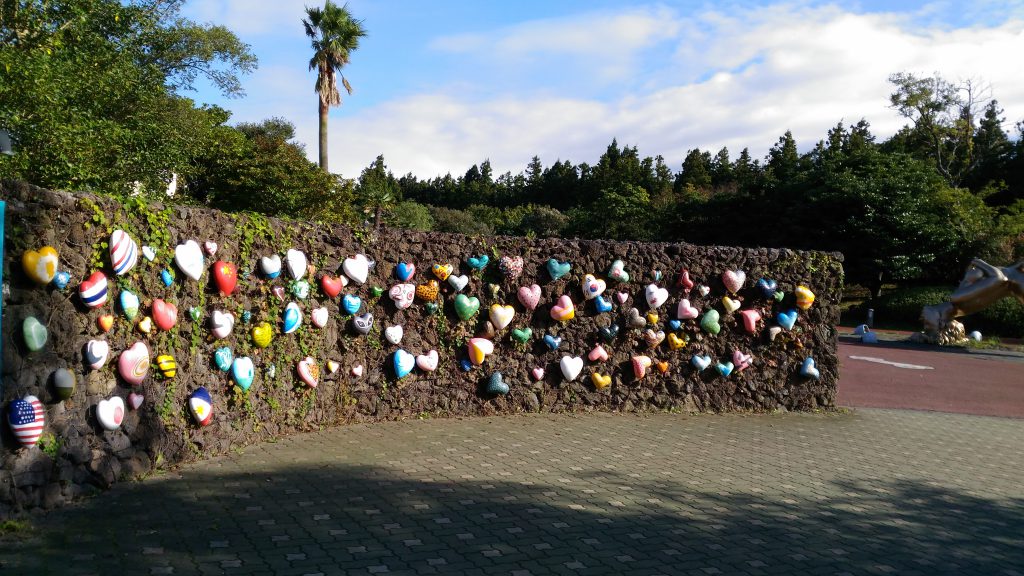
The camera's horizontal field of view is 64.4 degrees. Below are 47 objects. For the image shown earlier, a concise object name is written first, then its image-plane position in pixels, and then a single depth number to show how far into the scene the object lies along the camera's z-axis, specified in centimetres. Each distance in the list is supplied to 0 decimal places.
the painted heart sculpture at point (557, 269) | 965
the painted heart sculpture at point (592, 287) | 980
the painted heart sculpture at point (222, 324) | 688
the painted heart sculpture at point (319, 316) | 809
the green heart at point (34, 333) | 506
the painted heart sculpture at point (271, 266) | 743
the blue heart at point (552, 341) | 974
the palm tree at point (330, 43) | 3762
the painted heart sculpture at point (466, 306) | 914
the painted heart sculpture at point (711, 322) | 1048
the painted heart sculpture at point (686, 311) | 1033
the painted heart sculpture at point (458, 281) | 910
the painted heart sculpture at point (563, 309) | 972
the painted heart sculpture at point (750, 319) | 1066
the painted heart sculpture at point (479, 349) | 932
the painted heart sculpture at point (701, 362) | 1055
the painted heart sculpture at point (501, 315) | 938
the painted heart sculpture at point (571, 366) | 988
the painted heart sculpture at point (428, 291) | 895
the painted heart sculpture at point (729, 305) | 1053
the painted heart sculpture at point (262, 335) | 737
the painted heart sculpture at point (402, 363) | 888
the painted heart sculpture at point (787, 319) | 1084
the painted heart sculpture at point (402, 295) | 875
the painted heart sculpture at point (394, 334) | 879
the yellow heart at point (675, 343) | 1036
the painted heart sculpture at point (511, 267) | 936
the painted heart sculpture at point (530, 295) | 951
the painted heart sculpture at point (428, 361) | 909
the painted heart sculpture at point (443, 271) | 899
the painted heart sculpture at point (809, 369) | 1113
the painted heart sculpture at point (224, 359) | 698
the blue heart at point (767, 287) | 1068
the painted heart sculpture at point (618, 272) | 992
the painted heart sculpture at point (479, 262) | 922
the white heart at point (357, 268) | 837
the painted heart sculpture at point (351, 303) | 842
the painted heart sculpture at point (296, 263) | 772
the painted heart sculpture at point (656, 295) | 1014
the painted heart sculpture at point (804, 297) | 1086
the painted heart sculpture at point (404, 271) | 876
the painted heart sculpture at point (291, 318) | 771
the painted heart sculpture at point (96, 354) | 557
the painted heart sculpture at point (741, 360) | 1077
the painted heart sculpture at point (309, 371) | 803
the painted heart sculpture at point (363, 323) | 853
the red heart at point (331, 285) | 818
